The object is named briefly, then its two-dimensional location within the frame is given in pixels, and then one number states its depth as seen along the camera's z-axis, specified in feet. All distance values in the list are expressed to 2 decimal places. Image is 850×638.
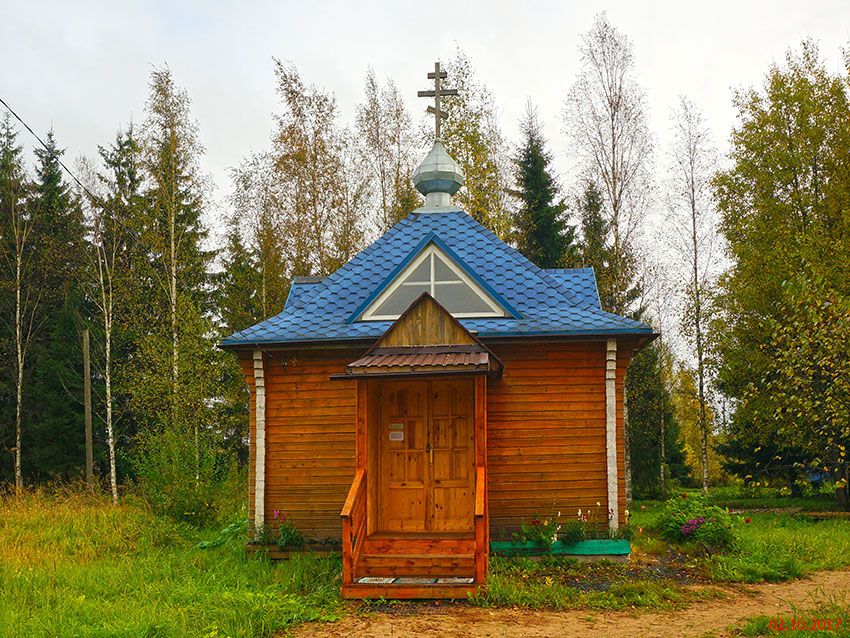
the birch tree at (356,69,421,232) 71.67
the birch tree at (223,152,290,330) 65.16
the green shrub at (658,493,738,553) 35.01
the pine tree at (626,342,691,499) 68.39
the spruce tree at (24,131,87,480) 76.23
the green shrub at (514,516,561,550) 32.37
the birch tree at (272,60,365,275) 64.54
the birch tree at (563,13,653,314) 63.82
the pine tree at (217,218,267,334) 76.38
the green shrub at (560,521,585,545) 32.55
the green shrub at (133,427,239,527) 42.60
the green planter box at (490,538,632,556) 32.35
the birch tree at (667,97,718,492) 65.36
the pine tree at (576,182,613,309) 63.26
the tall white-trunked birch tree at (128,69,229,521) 56.80
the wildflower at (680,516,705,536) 36.42
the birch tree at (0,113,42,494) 72.23
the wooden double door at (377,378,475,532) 32.91
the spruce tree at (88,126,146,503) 63.16
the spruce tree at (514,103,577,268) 72.08
